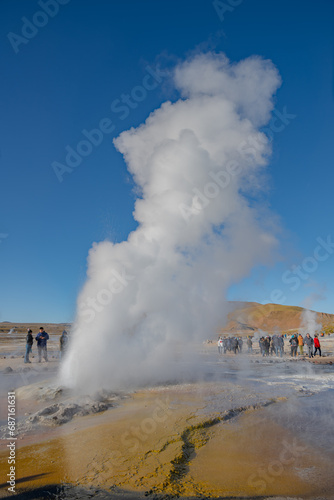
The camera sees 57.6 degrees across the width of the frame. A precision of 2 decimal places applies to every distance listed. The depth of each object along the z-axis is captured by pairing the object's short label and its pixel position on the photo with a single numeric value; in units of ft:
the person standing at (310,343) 74.08
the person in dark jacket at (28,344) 54.44
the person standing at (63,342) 50.96
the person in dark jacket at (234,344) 95.50
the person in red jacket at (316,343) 71.92
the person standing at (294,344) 78.69
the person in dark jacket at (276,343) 80.28
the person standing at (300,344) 79.66
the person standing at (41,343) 55.01
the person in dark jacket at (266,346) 83.61
